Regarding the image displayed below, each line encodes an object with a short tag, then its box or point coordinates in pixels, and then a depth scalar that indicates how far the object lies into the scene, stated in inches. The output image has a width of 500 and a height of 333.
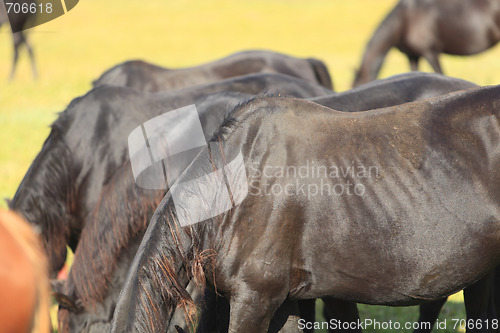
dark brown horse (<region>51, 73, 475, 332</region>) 279.9
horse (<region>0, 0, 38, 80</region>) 1403.8
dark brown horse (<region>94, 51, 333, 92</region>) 580.1
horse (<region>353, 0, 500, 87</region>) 991.0
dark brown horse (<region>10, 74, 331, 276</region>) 363.6
